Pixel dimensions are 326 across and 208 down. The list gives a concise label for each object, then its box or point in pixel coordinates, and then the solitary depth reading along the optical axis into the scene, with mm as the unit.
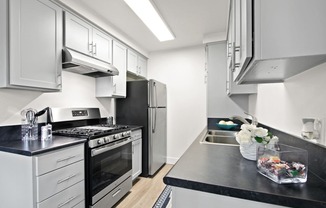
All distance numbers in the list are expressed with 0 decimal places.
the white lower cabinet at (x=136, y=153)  2680
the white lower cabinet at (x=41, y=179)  1267
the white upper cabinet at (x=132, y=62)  3133
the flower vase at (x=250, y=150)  1023
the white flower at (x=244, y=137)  1039
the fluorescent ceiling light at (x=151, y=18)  2011
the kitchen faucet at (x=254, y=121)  1462
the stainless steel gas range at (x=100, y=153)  1735
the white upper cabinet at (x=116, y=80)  2634
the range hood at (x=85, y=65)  1852
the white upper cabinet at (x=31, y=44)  1396
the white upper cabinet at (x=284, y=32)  572
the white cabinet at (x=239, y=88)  2027
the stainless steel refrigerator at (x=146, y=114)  2916
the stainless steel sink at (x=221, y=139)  2016
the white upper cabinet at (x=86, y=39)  1936
